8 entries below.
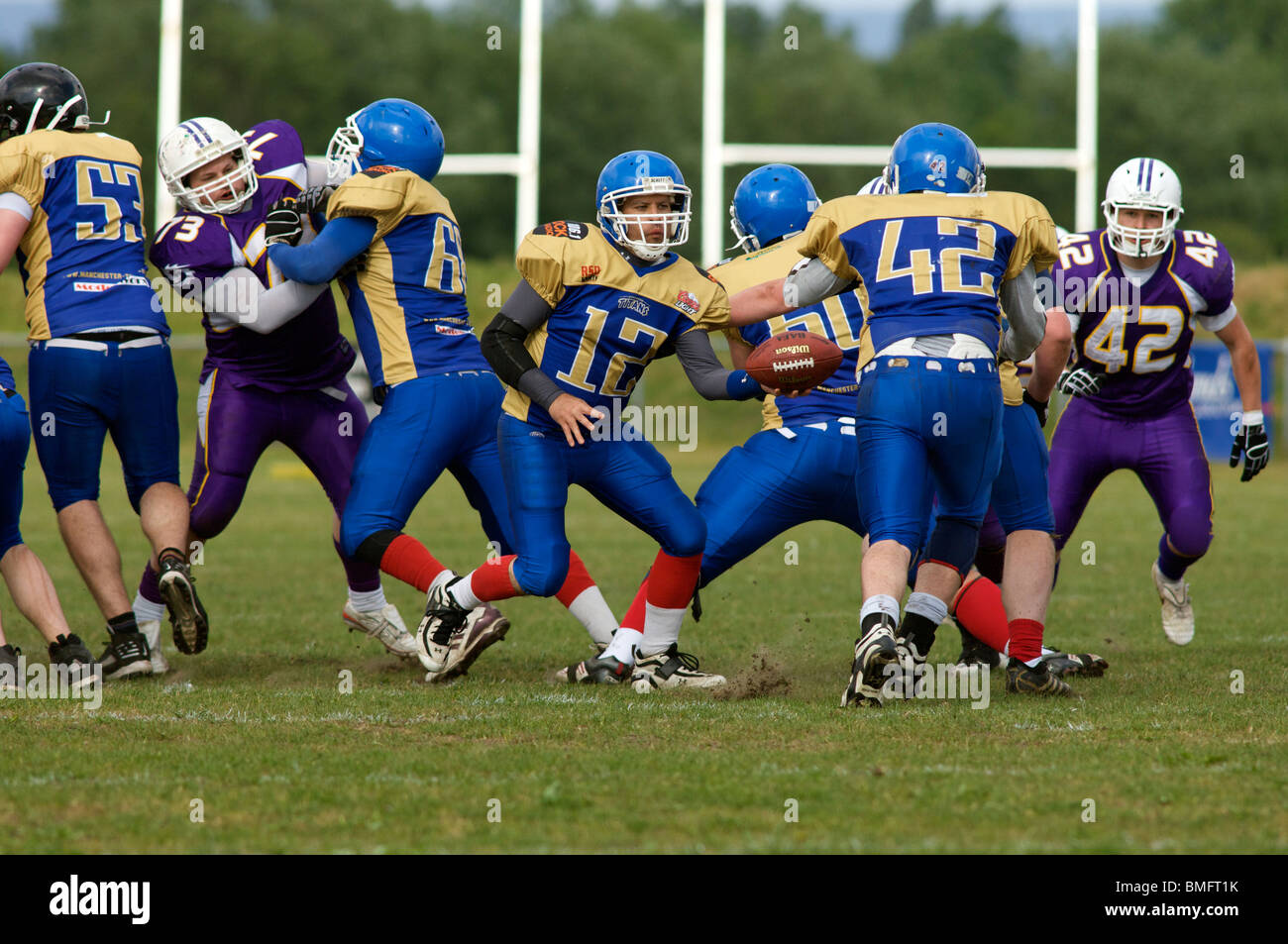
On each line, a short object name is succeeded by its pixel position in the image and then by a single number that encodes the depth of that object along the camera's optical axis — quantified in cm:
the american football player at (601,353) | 1009
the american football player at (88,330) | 1083
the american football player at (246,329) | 1088
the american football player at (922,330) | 930
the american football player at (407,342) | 1051
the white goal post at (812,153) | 3284
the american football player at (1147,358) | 1203
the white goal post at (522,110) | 3209
